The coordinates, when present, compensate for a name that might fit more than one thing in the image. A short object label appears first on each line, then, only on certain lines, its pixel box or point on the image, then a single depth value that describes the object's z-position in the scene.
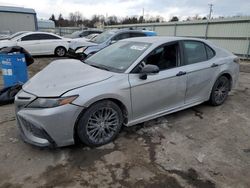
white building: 24.98
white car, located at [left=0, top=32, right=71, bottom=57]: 11.09
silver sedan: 2.69
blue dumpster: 5.28
